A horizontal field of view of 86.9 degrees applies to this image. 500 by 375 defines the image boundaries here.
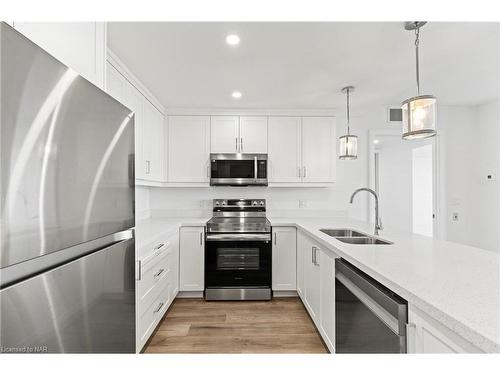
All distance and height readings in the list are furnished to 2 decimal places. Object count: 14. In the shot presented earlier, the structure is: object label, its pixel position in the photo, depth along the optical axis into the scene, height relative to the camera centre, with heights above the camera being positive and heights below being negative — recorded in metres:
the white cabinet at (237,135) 3.40 +0.72
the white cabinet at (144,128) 2.18 +0.68
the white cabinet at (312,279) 2.20 -0.81
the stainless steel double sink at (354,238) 1.93 -0.39
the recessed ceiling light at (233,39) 1.79 +1.05
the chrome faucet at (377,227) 2.01 -0.28
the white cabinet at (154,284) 1.83 -0.77
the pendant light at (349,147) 2.55 +0.42
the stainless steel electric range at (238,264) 2.88 -0.81
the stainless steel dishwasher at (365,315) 1.01 -0.58
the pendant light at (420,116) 1.52 +0.44
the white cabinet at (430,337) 0.73 -0.45
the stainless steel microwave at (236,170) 3.32 +0.26
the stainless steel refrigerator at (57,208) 0.55 -0.05
